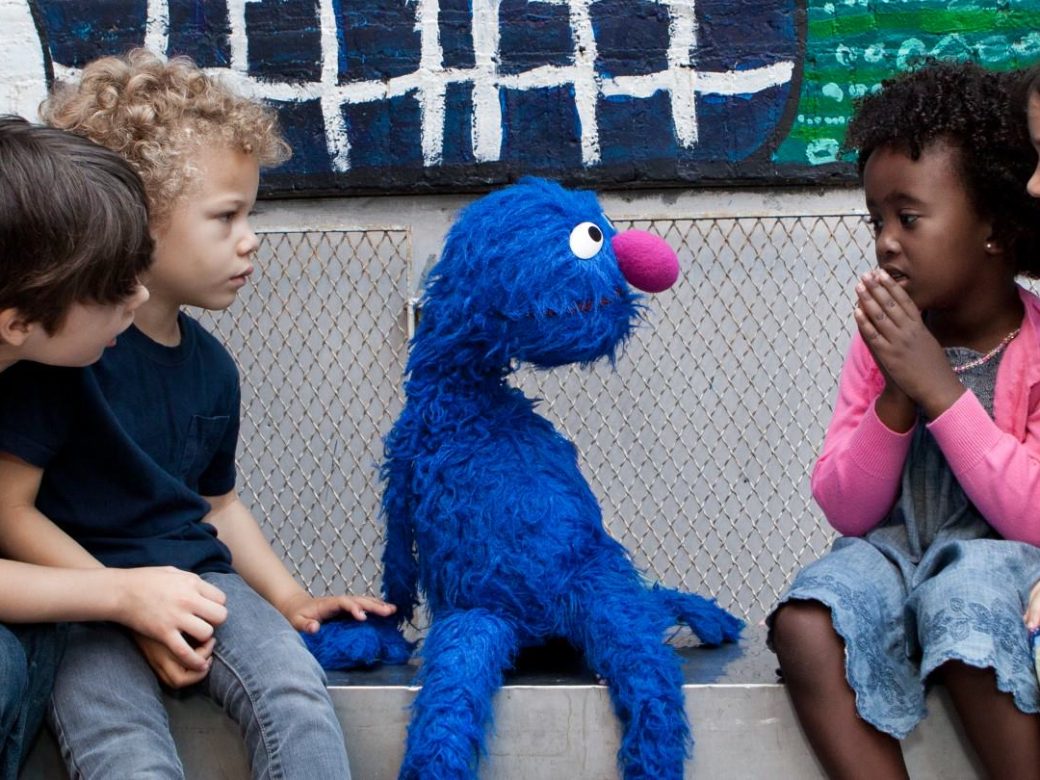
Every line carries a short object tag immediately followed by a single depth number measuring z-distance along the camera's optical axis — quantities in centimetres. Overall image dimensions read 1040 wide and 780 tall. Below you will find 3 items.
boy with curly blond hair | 247
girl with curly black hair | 246
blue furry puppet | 252
